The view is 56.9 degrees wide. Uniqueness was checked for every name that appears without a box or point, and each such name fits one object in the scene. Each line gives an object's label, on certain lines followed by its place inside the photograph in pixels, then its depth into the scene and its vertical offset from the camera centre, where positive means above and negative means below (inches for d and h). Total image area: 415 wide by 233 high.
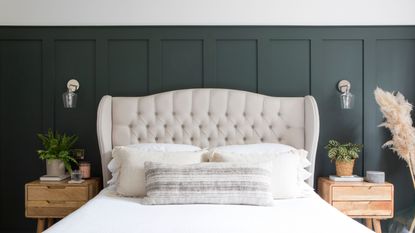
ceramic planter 136.9 -20.9
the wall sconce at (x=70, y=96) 141.2 +4.6
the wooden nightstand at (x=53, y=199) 130.6 -30.8
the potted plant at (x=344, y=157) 136.4 -17.8
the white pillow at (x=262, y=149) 126.1 -14.1
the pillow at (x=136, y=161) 113.7 -16.4
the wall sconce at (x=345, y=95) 140.2 +4.4
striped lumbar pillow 103.0 -21.2
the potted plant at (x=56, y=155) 136.4 -16.7
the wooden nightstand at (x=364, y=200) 129.9 -31.6
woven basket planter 136.8 -21.5
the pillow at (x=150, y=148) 125.1 -13.6
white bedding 80.6 -25.6
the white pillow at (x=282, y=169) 113.7 -18.7
